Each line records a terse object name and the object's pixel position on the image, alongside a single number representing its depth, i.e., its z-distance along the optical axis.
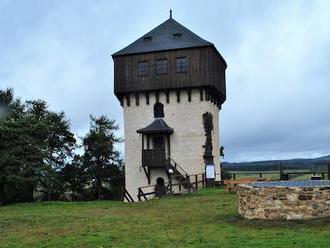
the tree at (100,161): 50.53
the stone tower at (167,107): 42.91
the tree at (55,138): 46.88
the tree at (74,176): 49.84
